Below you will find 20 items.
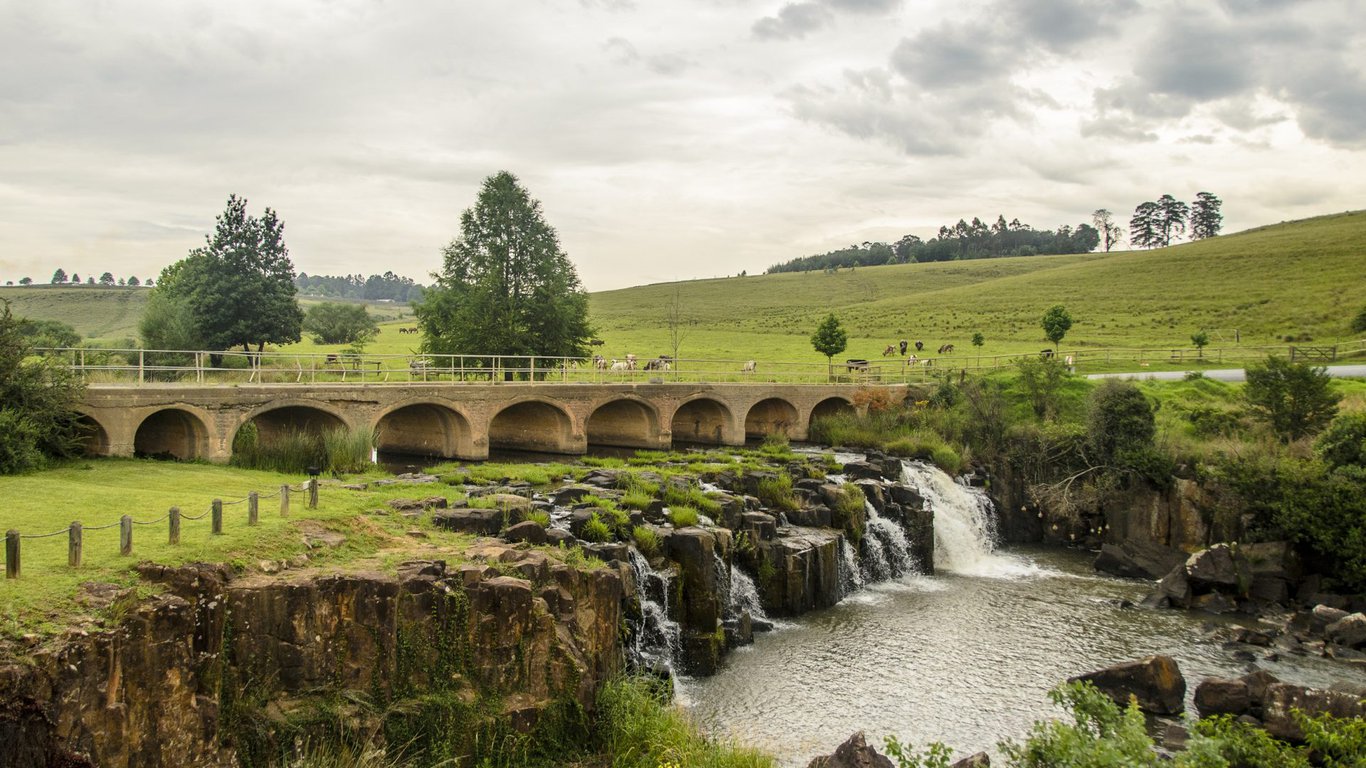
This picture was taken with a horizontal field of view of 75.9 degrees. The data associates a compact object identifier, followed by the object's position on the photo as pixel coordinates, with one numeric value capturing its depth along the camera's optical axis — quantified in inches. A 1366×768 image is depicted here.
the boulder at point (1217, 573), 1150.3
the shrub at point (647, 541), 903.7
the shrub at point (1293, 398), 1467.8
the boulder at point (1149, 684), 787.4
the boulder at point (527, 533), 810.2
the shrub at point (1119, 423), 1489.9
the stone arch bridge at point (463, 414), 1153.5
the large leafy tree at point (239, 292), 2242.9
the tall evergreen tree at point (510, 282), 2050.9
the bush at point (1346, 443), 1246.9
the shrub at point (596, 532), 882.1
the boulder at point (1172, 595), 1135.6
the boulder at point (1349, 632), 965.2
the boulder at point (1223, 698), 773.3
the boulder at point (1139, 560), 1285.7
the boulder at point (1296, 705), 689.0
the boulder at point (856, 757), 581.9
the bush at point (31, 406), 887.1
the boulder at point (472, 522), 836.6
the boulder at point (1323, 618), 1008.9
